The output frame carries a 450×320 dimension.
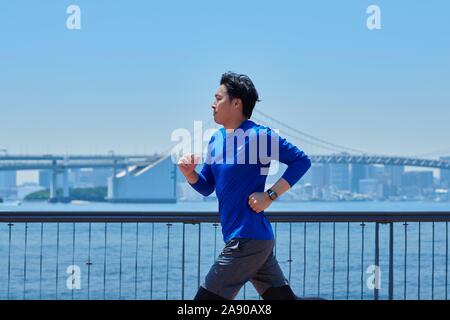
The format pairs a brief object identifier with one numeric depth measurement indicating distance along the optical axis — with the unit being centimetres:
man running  553
